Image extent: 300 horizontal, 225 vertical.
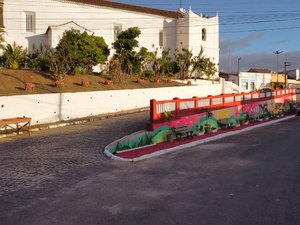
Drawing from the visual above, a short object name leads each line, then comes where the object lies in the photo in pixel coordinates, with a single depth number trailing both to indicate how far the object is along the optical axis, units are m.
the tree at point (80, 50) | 27.78
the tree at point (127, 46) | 35.75
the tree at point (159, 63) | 39.08
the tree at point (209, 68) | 43.05
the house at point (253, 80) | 60.94
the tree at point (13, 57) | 28.48
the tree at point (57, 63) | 25.18
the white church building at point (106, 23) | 36.34
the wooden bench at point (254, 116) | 23.14
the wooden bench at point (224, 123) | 19.02
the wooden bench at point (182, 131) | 15.33
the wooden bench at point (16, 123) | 15.87
